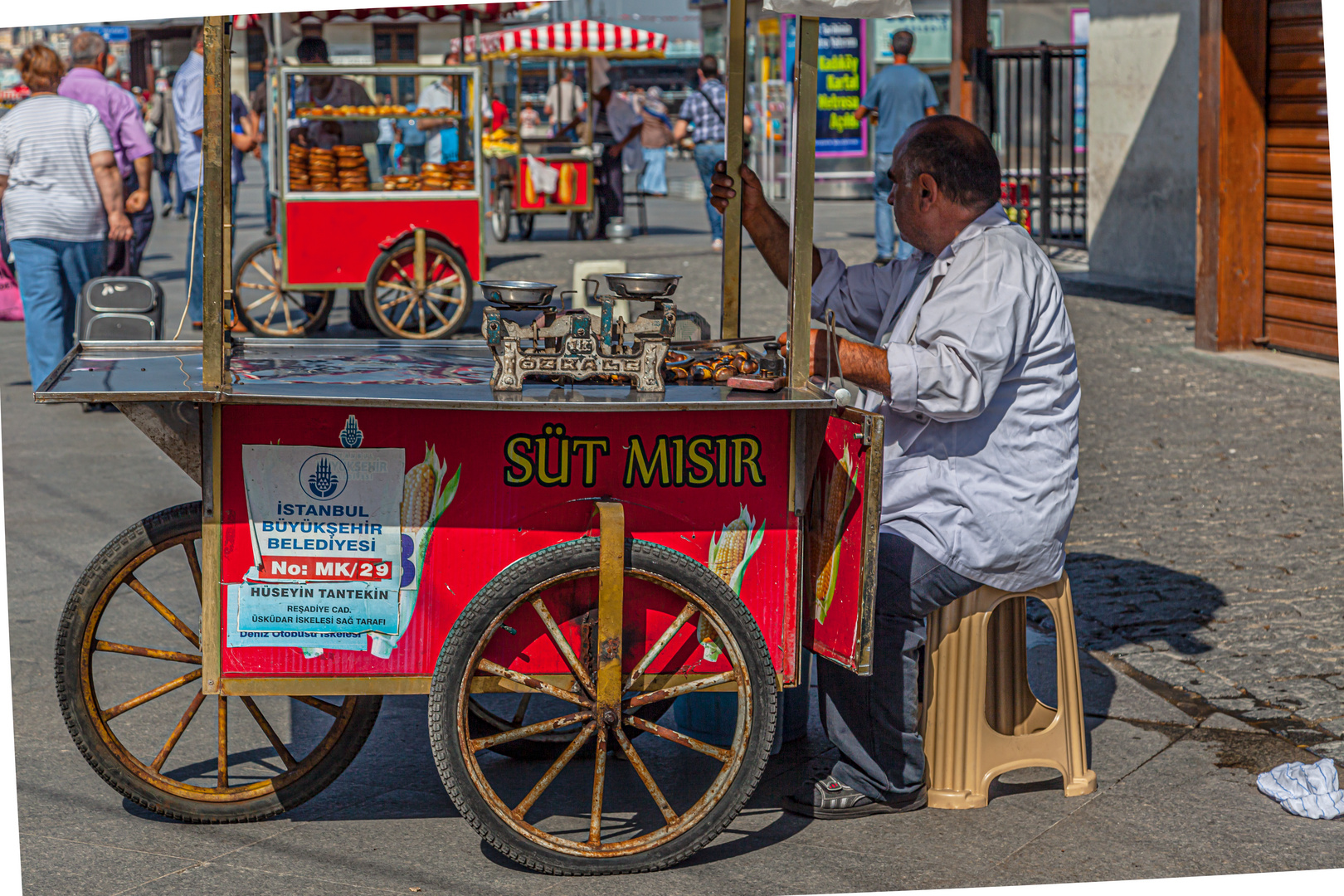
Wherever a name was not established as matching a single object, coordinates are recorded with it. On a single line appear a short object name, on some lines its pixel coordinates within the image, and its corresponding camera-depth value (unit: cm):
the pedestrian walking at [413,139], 1819
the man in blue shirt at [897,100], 1304
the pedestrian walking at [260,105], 1442
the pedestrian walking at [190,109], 1168
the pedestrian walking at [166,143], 1959
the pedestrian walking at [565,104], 1833
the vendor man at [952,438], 338
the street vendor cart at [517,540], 316
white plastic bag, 1656
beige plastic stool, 361
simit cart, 991
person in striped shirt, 764
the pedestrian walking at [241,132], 1289
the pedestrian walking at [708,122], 1573
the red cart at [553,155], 1669
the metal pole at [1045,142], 1466
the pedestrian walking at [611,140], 1730
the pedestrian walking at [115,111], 855
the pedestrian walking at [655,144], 1848
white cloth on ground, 359
